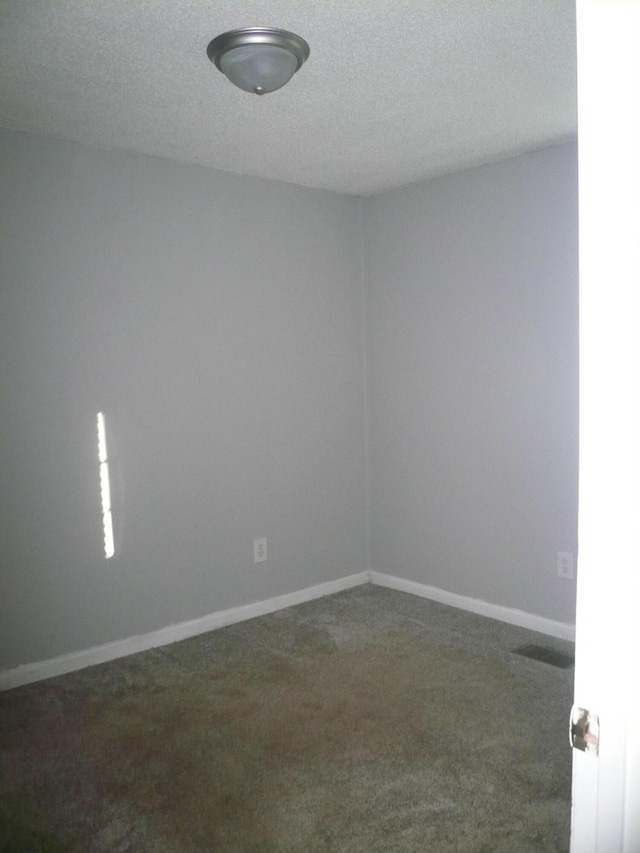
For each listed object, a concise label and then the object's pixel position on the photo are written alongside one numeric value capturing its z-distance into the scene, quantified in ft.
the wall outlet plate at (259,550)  12.32
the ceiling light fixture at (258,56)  6.79
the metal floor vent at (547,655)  10.09
